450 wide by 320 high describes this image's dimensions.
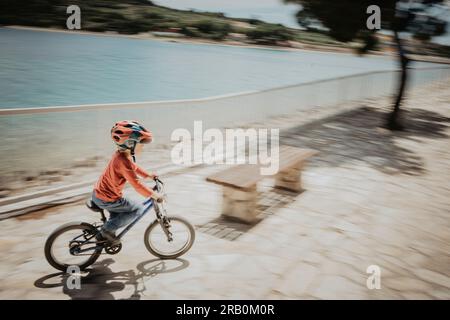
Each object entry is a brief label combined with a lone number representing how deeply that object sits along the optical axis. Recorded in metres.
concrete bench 5.16
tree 13.00
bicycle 3.93
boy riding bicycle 3.74
